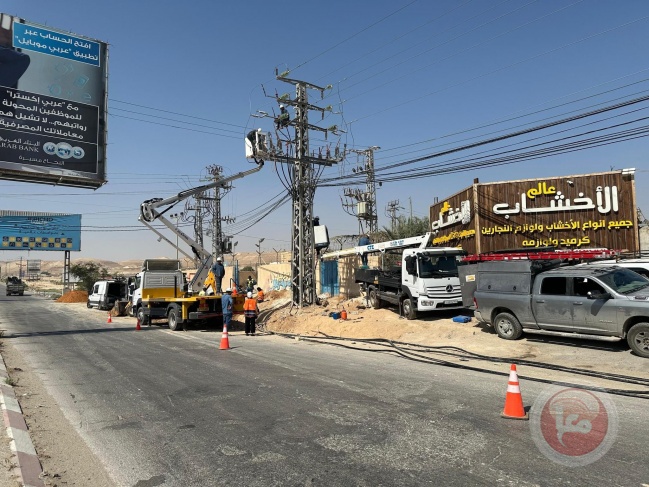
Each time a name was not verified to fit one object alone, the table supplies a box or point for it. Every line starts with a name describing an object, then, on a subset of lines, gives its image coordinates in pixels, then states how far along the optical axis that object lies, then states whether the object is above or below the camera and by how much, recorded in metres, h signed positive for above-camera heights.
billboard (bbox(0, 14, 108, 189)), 16.41 +6.34
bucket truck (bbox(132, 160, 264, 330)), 18.95 -0.48
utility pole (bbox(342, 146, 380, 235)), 50.59 +7.43
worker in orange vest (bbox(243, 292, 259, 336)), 16.89 -1.34
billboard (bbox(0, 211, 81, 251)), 56.28 +5.67
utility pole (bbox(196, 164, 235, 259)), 45.22 +5.92
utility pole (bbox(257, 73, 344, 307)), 21.77 +4.11
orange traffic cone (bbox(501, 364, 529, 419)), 5.85 -1.65
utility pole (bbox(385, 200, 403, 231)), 65.81 +9.19
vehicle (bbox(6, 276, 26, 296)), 58.81 -1.00
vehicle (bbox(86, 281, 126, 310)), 34.34 -1.17
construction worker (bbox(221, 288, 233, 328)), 17.21 -1.07
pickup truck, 9.91 -0.66
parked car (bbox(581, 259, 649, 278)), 12.62 +0.17
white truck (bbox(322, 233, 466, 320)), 16.34 -0.27
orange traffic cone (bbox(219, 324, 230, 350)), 12.77 -1.80
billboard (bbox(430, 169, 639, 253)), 18.92 +2.60
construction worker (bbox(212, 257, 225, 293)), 20.34 +0.17
